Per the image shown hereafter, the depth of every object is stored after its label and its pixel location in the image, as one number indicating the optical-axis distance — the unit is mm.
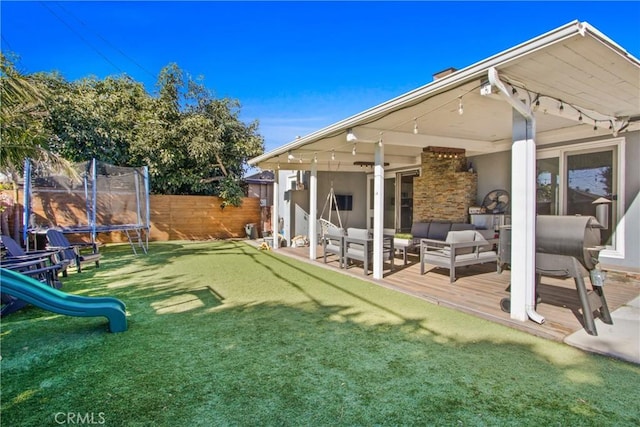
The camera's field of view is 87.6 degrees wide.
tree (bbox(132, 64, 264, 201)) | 11781
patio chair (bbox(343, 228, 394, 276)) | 6039
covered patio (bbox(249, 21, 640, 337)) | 3057
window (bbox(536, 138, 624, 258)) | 5527
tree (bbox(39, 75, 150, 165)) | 10328
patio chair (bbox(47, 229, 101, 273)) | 6191
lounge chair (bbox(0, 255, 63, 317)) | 3964
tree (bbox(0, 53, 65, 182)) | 4441
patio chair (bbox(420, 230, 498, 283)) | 5344
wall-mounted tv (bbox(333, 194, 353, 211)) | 11311
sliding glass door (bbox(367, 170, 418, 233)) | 10188
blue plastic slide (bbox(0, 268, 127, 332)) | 2824
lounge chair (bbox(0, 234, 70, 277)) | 4914
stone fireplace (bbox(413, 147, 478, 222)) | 7859
